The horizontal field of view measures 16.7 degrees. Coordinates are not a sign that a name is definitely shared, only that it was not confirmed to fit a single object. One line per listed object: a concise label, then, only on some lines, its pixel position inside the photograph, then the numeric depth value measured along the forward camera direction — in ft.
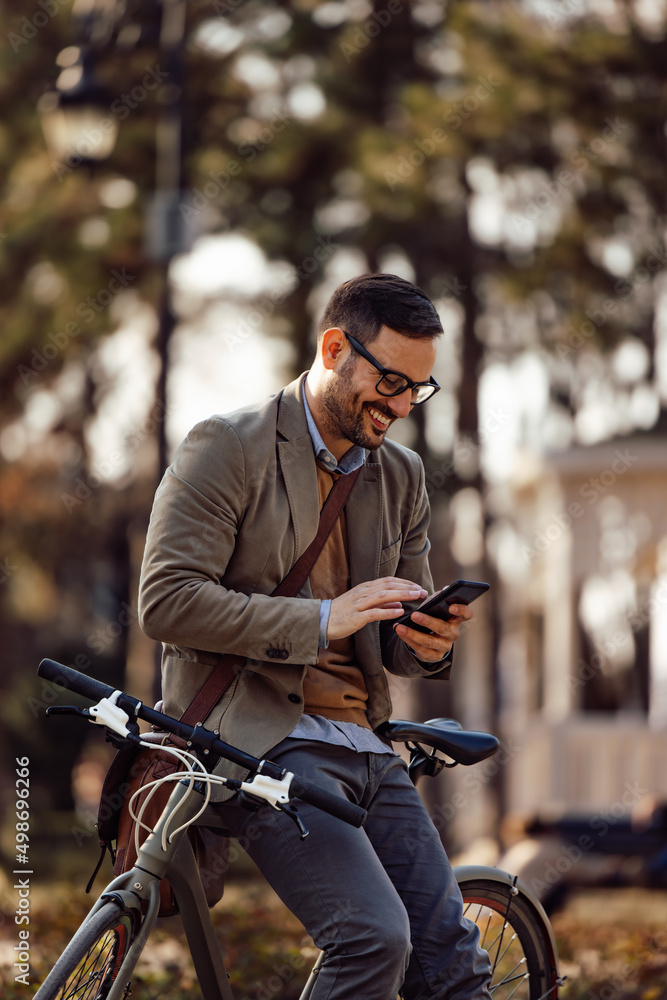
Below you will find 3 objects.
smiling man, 16.94
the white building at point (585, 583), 81.80
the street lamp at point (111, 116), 48.09
